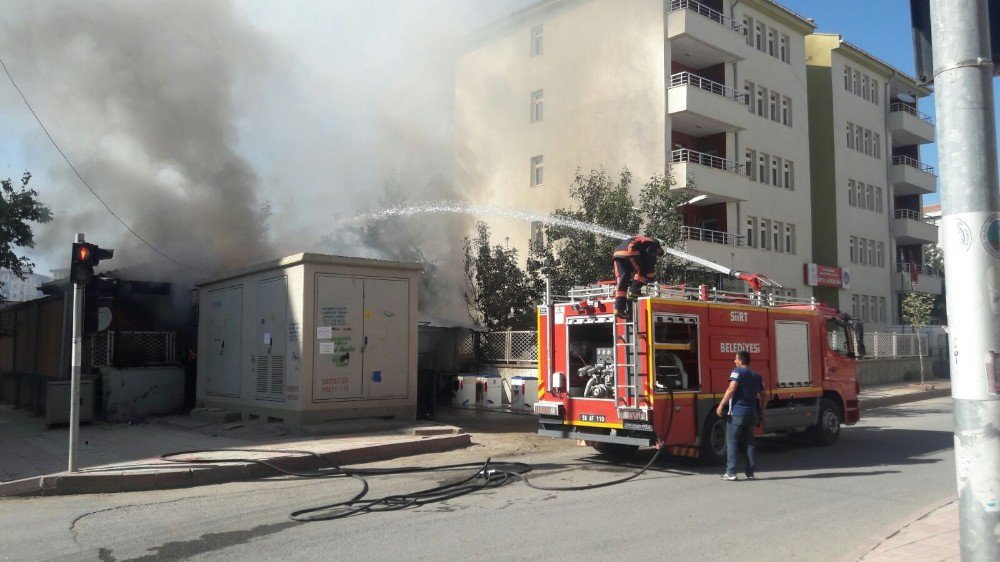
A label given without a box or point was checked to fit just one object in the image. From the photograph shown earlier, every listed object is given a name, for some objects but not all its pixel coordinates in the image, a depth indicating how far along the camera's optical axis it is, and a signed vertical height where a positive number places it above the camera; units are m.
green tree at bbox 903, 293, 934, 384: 29.44 +1.29
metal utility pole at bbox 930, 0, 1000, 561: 3.82 +0.48
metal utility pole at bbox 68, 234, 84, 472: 9.62 -0.42
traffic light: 9.94 +1.12
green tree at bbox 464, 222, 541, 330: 21.67 +1.55
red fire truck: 10.09 -0.31
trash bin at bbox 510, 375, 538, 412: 17.95 -1.14
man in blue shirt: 9.56 -0.84
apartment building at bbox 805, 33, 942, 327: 34.28 +8.06
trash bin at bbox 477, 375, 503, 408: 18.52 -1.16
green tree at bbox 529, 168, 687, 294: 18.38 +2.96
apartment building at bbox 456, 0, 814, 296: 26.25 +8.69
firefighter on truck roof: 10.04 +1.04
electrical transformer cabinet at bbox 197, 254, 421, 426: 13.99 +0.10
